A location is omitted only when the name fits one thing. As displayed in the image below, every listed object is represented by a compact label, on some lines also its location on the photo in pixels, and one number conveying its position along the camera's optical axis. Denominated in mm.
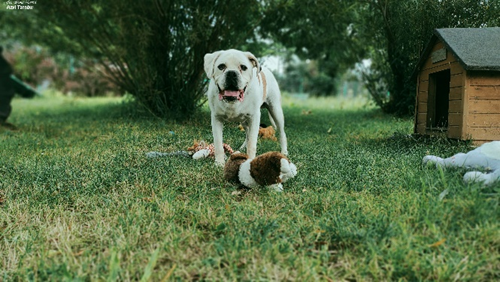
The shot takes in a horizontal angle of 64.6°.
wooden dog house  4059
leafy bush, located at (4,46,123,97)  21067
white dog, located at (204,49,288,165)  3332
